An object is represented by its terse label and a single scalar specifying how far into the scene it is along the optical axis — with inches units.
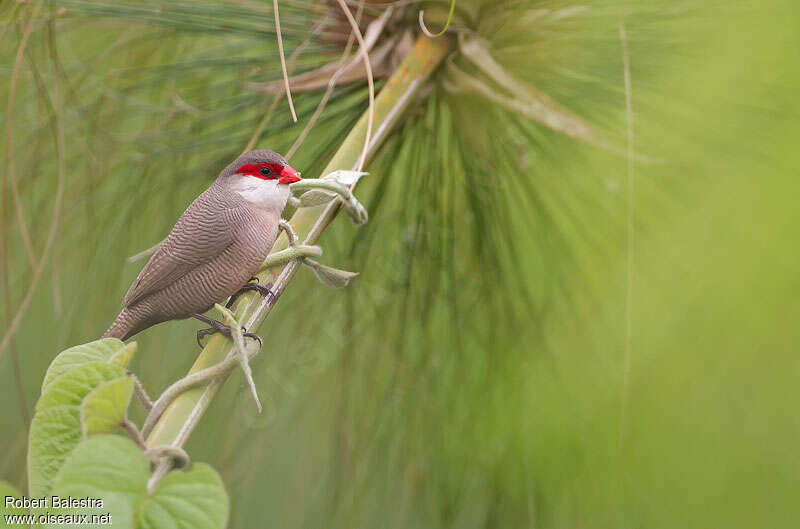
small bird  161.4
